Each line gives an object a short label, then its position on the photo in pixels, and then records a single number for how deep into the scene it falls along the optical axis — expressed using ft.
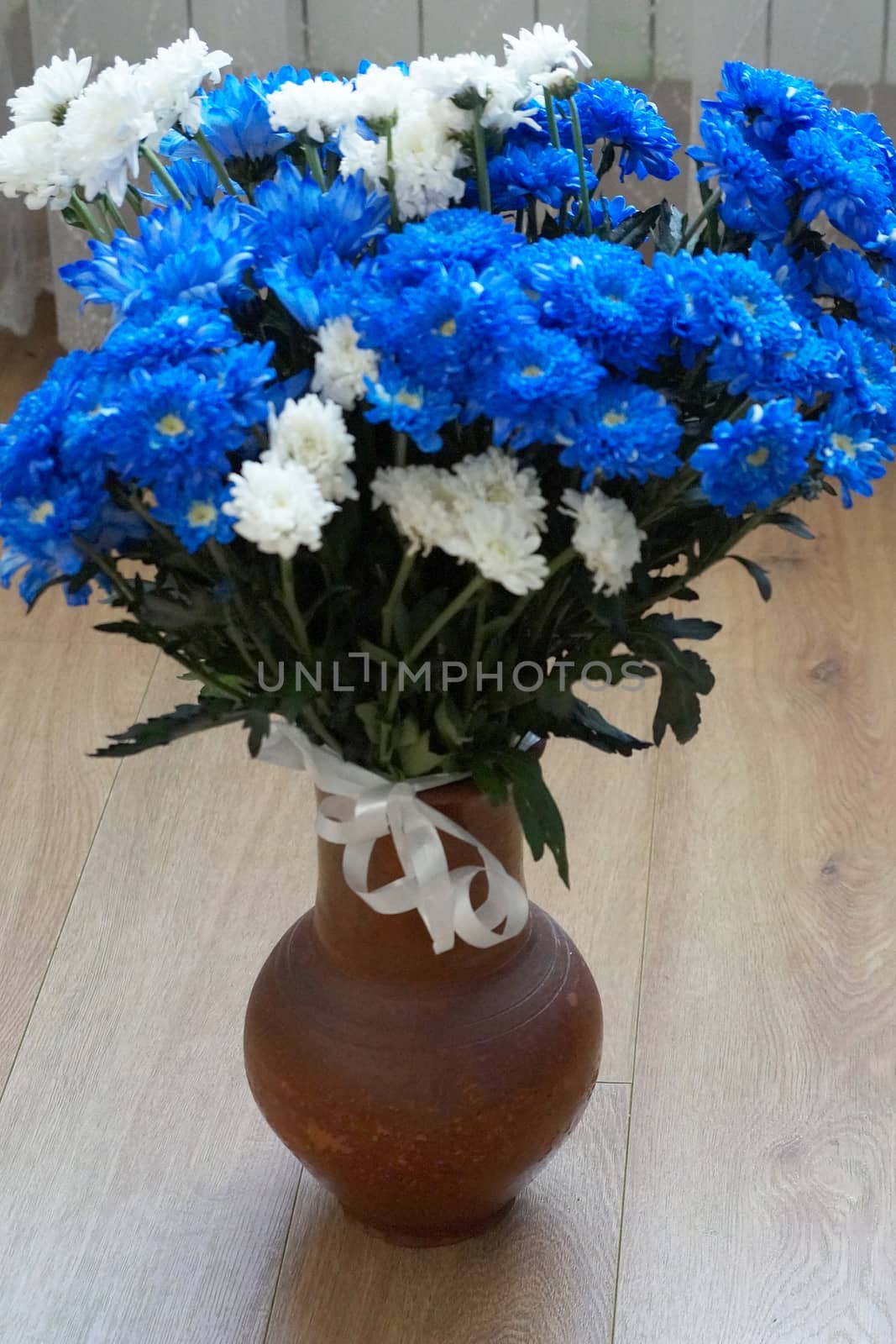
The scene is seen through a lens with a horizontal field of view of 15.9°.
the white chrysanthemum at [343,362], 4.33
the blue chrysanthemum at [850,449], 4.35
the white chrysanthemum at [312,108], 4.53
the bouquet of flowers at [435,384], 4.27
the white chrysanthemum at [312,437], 4.29
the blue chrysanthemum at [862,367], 4.39
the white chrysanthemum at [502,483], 4.37
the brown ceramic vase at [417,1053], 5.09
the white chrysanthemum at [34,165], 4.53
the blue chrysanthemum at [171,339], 4.26
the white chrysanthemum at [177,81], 4.58
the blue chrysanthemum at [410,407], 4.27
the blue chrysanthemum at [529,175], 4.67
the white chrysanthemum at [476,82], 4.52
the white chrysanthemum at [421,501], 4.36
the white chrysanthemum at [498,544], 4.33
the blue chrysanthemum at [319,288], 4.35
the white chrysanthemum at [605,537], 4.39
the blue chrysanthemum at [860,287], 4.52
